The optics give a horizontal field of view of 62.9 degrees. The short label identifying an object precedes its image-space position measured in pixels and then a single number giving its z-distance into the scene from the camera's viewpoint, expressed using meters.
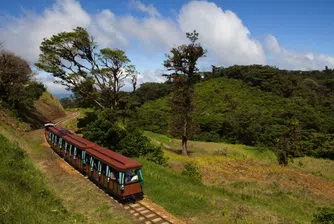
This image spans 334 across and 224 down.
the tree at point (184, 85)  31.05
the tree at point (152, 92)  118.31
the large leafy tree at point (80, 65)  28.66
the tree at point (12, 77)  35.53
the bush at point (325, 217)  13.28
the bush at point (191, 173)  22.55
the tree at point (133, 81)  30.33
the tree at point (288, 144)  39.06
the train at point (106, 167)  15.13
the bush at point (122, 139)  25.95
